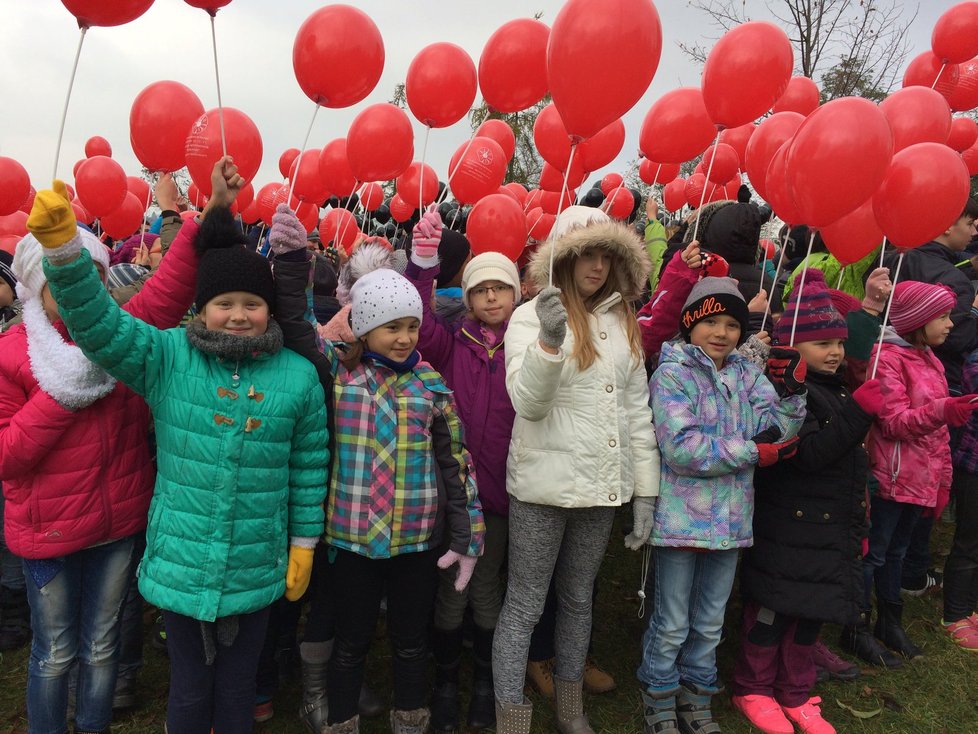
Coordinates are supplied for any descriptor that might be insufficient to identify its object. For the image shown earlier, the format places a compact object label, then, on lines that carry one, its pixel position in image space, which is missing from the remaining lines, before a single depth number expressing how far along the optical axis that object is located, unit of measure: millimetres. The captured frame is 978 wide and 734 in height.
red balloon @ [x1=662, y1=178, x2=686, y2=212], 7734
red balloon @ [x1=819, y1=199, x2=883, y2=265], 3215
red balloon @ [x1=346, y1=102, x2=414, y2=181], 4012
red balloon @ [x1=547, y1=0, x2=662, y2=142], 2264
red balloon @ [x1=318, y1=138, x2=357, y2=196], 5172
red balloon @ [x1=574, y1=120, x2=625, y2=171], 4539
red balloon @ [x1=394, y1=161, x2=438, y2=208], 5945
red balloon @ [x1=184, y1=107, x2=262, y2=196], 3383
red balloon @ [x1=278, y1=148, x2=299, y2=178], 7918
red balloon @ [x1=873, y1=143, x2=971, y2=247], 2799
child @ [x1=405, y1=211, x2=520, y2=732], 2600
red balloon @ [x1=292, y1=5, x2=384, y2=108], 2961
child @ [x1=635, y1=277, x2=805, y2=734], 2518
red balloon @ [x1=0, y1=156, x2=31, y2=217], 5117
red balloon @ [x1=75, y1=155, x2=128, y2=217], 4648
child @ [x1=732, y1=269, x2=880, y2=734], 2611
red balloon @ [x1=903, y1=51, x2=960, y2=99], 5168
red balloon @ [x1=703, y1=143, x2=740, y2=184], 5195
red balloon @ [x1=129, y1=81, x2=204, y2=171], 3465
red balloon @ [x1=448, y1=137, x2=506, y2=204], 4527
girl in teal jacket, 1971
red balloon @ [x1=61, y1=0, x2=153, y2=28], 1933
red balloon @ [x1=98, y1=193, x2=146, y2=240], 5402
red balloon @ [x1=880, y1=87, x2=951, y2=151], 3482
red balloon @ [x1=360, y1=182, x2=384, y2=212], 6425
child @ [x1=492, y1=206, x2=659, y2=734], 2395
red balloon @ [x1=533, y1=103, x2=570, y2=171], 4539
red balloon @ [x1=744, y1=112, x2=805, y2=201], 3670
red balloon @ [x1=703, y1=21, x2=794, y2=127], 3174
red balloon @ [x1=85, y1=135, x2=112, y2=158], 10062
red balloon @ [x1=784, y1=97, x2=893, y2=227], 2471
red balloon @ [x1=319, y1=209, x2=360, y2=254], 5656
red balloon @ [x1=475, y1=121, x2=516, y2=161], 5766
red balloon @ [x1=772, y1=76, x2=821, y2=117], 5277
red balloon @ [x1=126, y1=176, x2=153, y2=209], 6530
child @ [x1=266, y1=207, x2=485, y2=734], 2254
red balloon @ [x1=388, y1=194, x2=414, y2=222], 7394
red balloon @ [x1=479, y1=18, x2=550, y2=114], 3518
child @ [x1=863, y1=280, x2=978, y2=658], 3113
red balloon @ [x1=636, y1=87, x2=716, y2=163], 4160
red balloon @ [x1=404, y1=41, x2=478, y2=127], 3762
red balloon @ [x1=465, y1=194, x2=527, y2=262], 3830
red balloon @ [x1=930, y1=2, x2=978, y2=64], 4543
